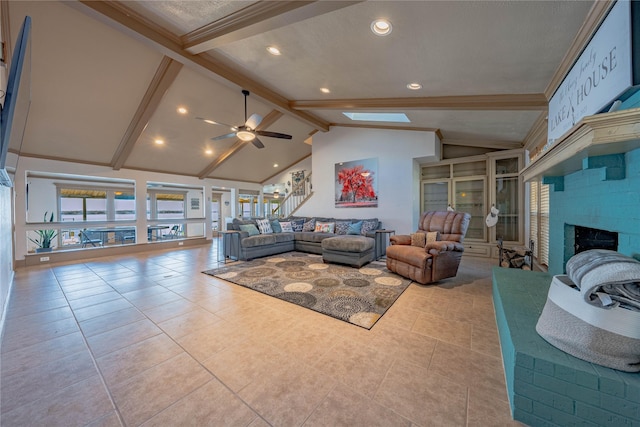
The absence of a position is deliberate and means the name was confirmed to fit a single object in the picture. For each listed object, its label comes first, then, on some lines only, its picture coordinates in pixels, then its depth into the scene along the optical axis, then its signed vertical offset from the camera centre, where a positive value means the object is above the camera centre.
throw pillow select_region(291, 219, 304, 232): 6.30 -0.37
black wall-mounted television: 1.24 +0.70
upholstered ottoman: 4.17 -0.74
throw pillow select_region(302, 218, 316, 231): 6.15 -0.40
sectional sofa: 4.30 -0.57
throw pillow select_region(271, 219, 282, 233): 5.96 -0.40
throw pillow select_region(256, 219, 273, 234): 5.63 -0.38
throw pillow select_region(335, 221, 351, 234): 5.62 -0.40
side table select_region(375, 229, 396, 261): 4.92 -0.69
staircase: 7.36 +0.42
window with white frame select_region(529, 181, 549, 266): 3.48 -0.16
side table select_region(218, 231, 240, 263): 4.95 -0.75
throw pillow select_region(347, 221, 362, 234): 5.43 -0.42
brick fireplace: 1.35 +0.02
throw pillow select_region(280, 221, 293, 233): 6.15 -0.44
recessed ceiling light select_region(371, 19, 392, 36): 1.99 +1.64
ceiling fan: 4.04 +1.48
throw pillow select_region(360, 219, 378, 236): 5.33 -0.36
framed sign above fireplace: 1.26 +0.94
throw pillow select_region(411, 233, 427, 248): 3.80 -0.49
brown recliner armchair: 3.21 -0.59
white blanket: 1.02 -0.34
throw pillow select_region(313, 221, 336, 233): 5.81 -0.42
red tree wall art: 5.92 +0.71
